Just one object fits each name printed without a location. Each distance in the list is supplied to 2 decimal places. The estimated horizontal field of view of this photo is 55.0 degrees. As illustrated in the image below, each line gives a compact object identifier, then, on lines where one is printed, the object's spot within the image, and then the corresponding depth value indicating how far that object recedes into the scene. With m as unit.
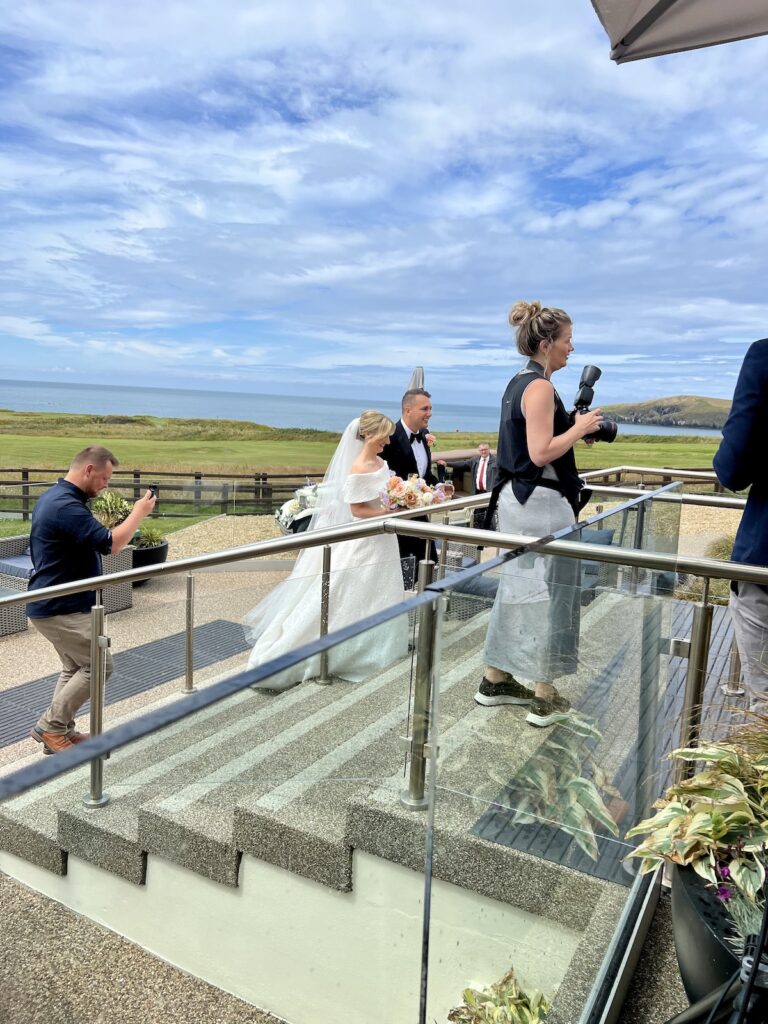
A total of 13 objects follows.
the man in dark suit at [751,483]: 2.15
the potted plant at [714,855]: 1.49
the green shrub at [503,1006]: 1.35
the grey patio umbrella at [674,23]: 2.43
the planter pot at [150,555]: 8.63
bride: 3.51
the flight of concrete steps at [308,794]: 1.06
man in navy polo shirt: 4.00
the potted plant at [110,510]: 8.91
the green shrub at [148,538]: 8.91
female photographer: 2.77
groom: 5.26
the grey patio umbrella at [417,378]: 8.33
